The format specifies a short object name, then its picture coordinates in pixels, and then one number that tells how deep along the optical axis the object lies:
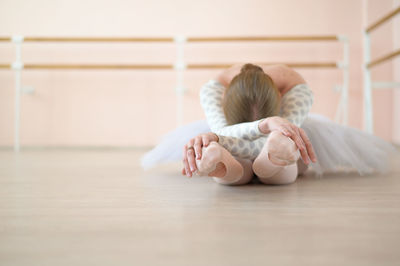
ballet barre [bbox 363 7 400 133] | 2.06
